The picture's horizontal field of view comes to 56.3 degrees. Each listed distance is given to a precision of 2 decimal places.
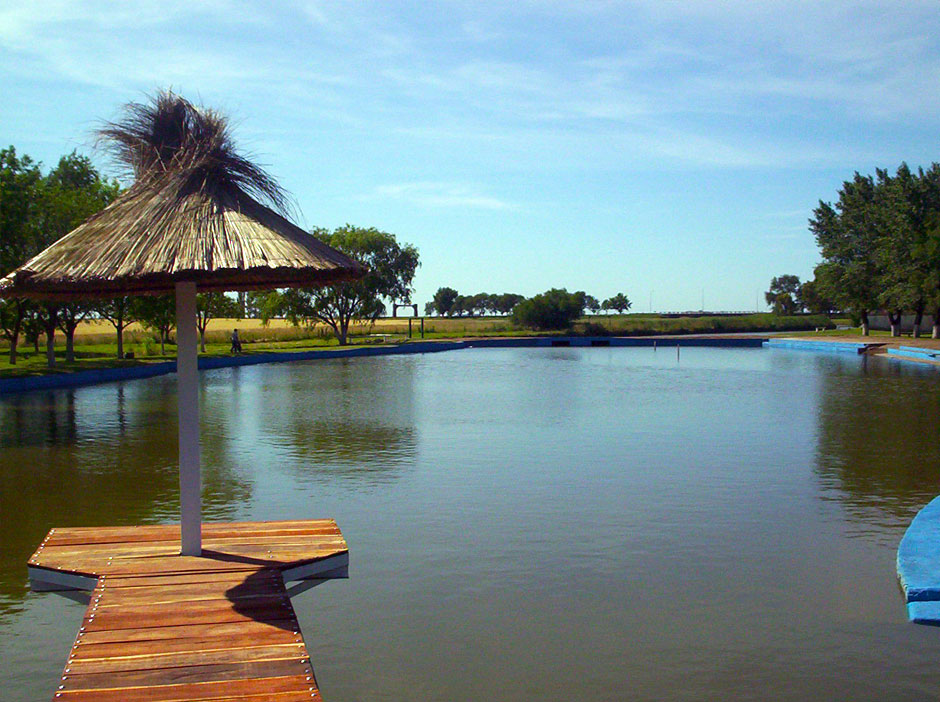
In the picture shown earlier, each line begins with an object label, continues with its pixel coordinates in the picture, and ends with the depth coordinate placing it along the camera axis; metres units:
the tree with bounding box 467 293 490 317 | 142.25
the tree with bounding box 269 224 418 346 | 53.12
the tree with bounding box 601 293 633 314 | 127.88
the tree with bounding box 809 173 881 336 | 50.59
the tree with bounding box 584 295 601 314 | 123.54
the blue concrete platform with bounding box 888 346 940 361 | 35.46
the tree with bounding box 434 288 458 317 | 141.75
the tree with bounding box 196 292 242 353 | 37.53
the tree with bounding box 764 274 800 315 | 95.56
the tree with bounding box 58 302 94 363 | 29.84
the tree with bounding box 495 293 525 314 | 140.39
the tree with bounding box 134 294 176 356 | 32.47
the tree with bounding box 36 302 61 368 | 28.48
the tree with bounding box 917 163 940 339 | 42.53
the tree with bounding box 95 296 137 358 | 32.12
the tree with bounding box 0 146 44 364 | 25.83
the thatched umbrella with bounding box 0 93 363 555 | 5.85
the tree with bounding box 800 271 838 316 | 89.50
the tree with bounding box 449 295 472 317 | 142.25
